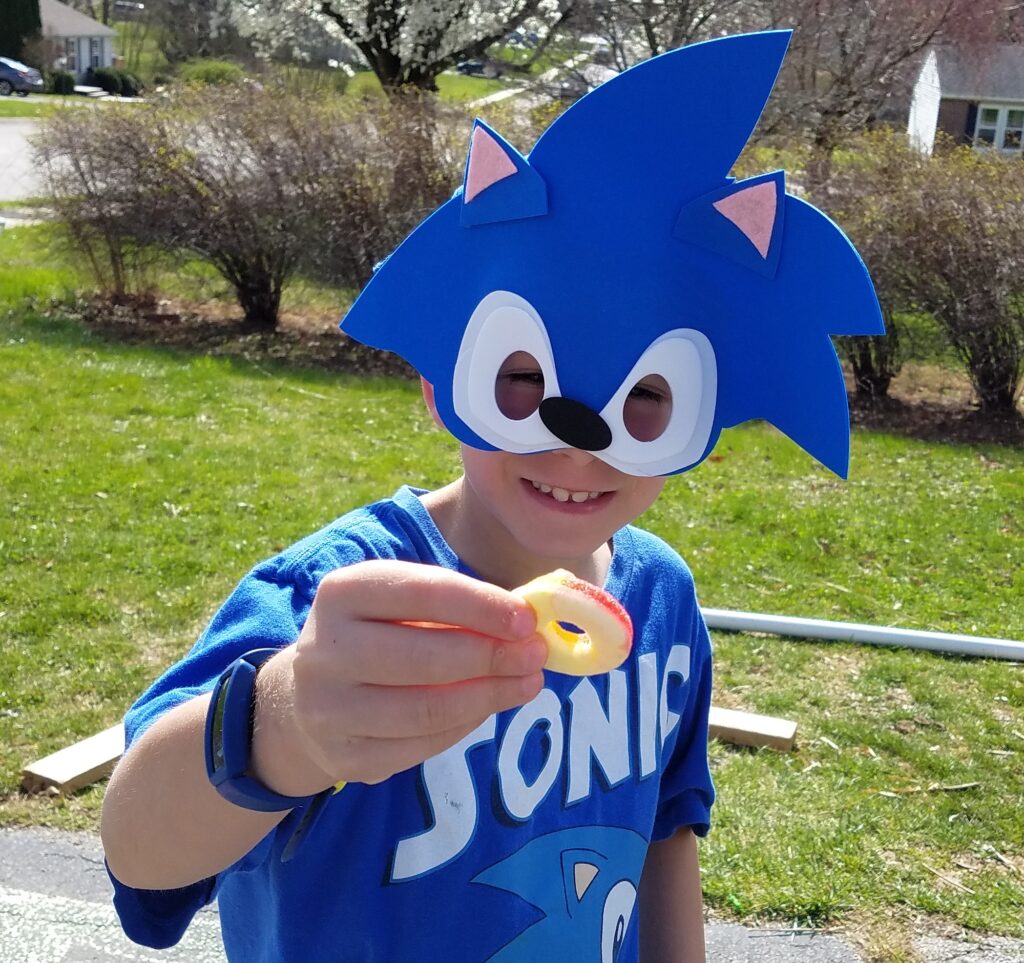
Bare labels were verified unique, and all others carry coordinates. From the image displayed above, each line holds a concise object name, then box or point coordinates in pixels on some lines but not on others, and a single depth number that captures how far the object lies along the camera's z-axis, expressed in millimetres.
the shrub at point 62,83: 40844
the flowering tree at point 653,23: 13344
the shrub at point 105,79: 43531
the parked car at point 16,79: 38656
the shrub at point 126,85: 42875
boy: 1110
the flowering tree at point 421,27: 17297
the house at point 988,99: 25203
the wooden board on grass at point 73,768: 3244
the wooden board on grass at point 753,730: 3777
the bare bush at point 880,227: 8320
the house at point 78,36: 51938
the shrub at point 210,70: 26975
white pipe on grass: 4570
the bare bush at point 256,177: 9320
